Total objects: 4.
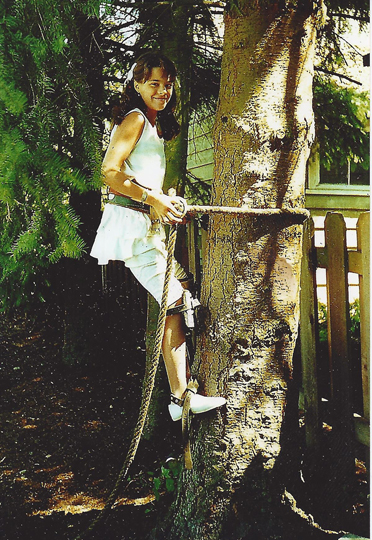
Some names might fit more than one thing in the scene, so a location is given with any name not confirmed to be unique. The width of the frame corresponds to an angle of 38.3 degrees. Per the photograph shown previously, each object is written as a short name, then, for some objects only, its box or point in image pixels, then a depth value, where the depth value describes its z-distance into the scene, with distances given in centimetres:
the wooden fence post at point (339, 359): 288
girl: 236
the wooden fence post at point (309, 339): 313
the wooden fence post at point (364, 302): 265
